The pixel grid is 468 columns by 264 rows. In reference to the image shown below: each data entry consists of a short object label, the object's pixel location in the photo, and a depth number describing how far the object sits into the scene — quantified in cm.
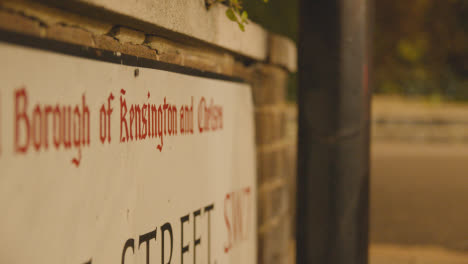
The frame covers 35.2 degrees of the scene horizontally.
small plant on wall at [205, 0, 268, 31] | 325
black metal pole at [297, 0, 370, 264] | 329
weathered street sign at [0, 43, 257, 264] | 178
